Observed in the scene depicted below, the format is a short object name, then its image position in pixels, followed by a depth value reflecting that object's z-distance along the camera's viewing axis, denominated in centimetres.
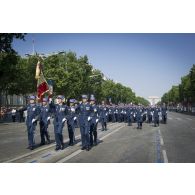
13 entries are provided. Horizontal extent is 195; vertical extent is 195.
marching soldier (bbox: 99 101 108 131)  1413
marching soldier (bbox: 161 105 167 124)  1918
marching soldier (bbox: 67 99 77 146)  859
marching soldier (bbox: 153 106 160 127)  1716
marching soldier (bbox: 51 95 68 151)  802
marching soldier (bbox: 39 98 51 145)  909
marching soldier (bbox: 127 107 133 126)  1794
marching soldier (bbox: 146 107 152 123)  1879
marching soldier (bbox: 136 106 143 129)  1538
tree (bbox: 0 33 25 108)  1775
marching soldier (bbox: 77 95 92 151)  792
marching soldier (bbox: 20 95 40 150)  813
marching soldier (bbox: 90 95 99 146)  841
